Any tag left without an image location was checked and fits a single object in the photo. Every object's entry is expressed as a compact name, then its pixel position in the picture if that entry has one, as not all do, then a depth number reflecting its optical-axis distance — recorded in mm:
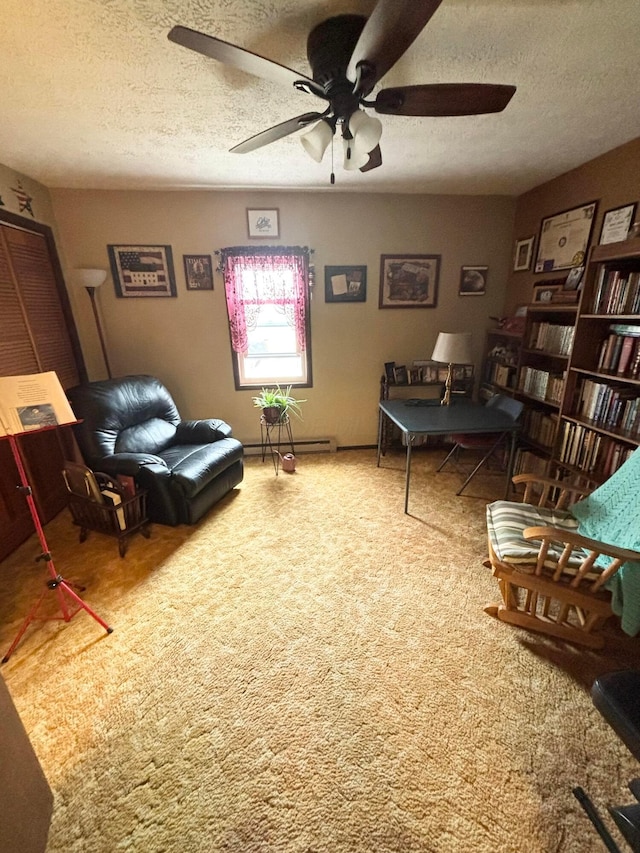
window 3234
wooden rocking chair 1414
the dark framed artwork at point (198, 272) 3193
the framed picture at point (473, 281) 3463
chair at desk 2680
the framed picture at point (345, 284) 3369
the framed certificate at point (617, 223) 2227
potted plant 3162
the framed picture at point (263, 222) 3137
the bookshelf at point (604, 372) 1998
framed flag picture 3115
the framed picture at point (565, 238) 2555
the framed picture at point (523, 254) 3166
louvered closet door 2295
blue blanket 1397
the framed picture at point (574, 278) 2565
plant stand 3736
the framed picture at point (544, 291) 2842
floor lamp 2770
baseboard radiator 3768
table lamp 2814
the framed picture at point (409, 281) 3391
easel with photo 1479
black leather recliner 2400
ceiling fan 991
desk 2492
